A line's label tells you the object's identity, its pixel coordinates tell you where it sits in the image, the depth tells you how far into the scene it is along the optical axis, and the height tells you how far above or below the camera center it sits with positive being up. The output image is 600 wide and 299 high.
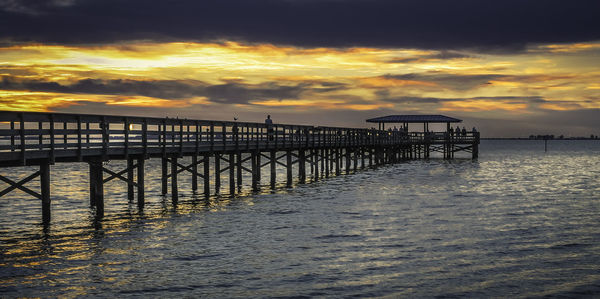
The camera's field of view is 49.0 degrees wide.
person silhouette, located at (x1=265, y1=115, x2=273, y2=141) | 36.22 +0.17
